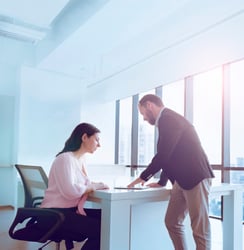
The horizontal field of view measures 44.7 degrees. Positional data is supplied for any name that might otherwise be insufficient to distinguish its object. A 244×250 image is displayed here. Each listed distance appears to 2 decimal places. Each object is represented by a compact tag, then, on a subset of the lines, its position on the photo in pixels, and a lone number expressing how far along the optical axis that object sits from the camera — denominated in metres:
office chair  1.79
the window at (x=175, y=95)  5.38
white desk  1.65
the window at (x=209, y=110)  4.70
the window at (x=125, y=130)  6.69
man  1.81
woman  1.83
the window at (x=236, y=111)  4.47
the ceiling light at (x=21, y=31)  3.82
